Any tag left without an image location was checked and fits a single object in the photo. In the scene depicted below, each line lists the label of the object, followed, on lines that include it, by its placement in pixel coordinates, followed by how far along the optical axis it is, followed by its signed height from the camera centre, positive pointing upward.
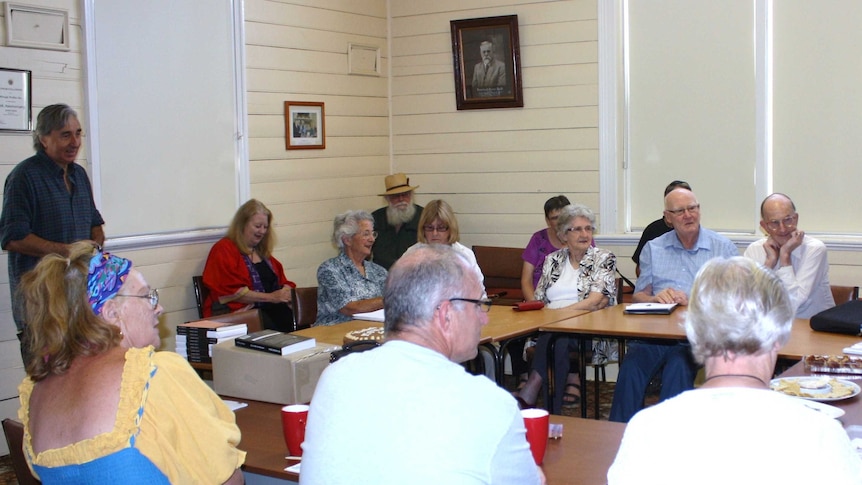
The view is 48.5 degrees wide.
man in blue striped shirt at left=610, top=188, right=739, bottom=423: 4.62 -0.55
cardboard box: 3.10 -0.60
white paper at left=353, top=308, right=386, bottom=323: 4.76 -0.64
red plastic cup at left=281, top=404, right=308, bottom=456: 2.52 -0.62
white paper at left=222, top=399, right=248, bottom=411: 3.11 -0.70
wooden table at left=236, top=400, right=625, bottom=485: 2.37 -0.71
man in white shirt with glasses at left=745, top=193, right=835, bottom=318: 4.79 -0.39
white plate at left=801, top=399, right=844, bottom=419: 2.66 -0.65
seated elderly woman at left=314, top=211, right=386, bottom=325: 5.12 -0.47
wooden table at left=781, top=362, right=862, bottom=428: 2.66 -0.67
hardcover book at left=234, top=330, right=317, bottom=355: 3.19 -0.51
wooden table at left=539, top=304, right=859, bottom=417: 3.79 -0.66
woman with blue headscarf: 2.13 -0.47
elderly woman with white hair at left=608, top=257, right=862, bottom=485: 1.68 -0.43
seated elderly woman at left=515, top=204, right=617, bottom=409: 5.31 -0.50
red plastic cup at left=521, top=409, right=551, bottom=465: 2.33 -0.60
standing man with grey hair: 4.67 -0.02
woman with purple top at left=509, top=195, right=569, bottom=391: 5.90 -0.45
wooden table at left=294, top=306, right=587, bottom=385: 4.36 -0.67
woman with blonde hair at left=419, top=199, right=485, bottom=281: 6.02 -0.24
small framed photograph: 6.62 +0.46
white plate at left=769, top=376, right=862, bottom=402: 2.87 -0.65
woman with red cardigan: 5.79 -0.50
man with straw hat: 6.99 -0.26
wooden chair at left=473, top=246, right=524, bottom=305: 6.82 -0.59
